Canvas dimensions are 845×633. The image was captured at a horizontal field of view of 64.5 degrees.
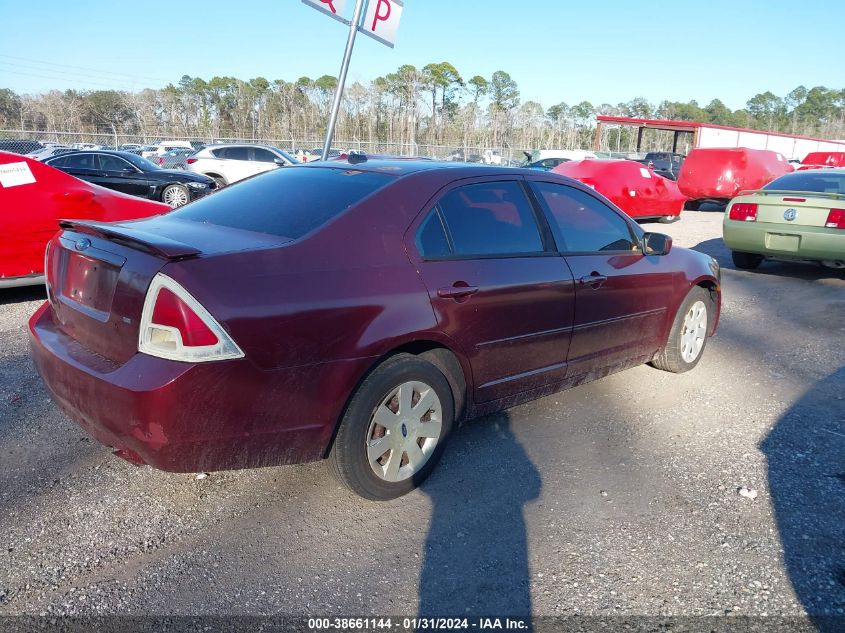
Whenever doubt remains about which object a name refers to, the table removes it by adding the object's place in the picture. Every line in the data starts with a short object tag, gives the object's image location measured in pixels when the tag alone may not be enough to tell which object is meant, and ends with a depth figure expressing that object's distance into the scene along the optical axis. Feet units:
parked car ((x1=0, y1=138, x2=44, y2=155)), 71.33
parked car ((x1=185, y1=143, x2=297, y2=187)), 59.41
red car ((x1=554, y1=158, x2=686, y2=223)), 44.98
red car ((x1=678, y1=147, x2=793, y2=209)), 57.67
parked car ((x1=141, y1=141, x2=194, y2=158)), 100.75
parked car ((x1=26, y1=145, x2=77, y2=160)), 62.28
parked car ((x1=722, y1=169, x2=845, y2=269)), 26.40
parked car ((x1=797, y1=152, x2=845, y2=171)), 80.43
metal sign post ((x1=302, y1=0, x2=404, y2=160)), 27.27
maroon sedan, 8.37
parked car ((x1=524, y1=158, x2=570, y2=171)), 74.90
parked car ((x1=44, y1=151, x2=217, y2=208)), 45.68
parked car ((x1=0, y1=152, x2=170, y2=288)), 20.16
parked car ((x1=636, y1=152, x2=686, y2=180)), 89.88
